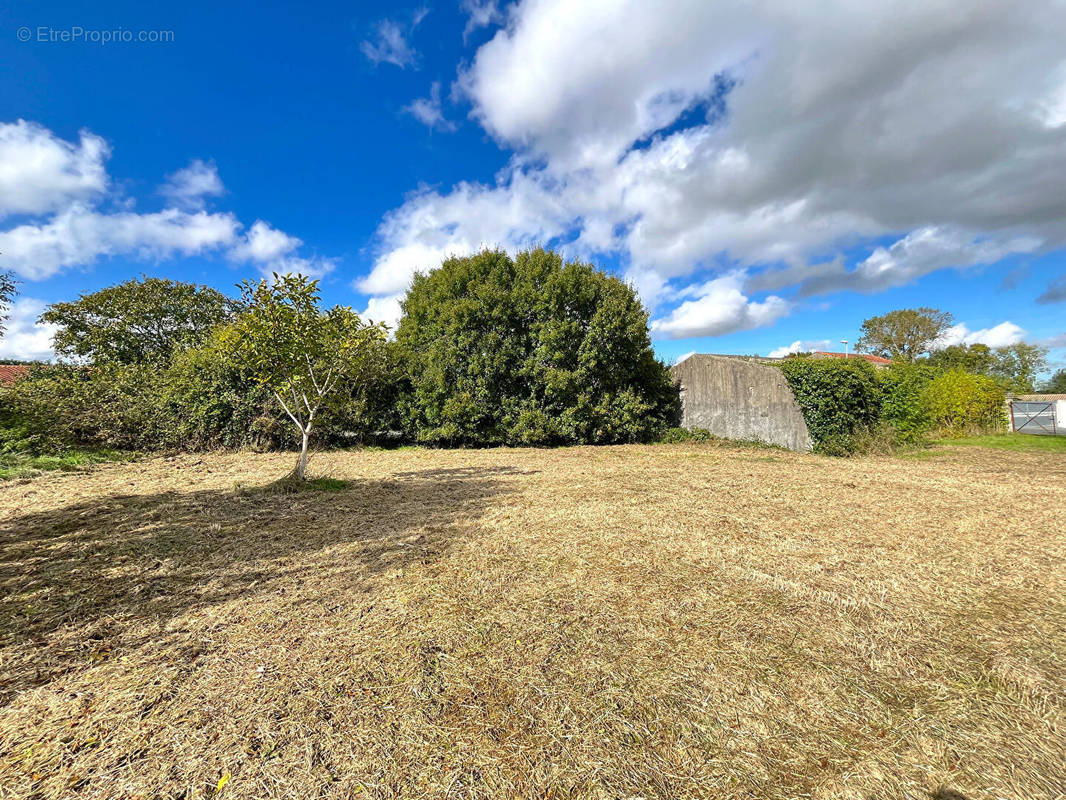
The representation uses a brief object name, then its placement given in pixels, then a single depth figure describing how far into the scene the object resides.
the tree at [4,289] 5.63
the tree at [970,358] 34.19
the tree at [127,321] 21.97
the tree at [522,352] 13.41
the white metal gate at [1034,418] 14.88
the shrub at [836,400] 11.14
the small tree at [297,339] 6.60
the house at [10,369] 21.77
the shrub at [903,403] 11.55
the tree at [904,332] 37.25
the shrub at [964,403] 13.52
